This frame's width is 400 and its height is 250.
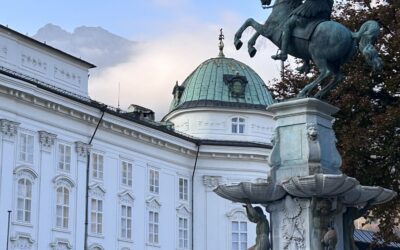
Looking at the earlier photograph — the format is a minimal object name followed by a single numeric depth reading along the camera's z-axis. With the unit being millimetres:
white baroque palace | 45688
